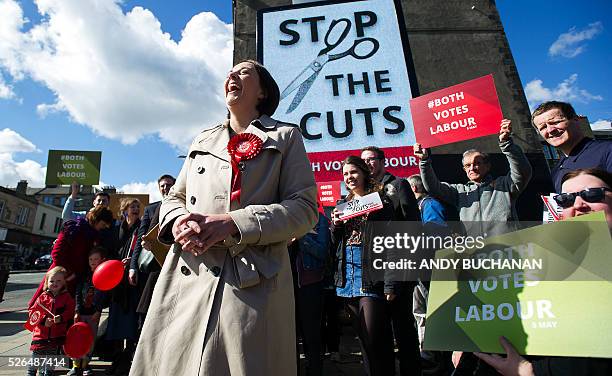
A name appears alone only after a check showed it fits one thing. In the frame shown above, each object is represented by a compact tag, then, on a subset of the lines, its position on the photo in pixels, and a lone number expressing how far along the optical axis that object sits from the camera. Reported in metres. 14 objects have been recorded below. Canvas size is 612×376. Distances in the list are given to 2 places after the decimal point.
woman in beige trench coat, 1.10
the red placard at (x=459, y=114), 3.73
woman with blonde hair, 3.54
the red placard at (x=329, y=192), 4.95
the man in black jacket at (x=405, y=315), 2.53
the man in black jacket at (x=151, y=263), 2.93
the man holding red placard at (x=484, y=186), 3.15
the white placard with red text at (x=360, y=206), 2.64
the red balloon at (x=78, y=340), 2.93
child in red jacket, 3.06
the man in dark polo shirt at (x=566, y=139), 2.22
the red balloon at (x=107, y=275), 2.44
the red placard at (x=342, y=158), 6.14
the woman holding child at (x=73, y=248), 3.56
